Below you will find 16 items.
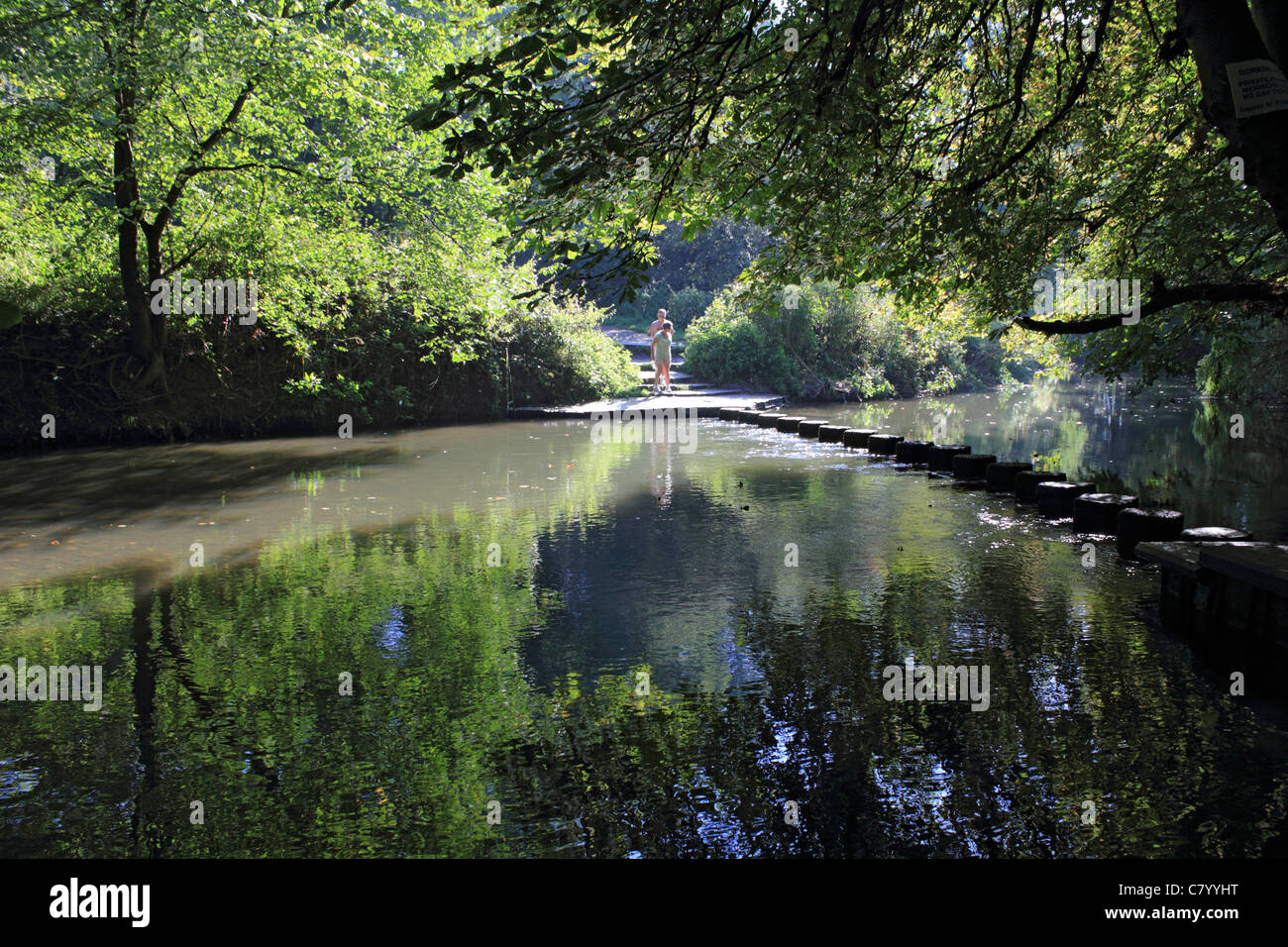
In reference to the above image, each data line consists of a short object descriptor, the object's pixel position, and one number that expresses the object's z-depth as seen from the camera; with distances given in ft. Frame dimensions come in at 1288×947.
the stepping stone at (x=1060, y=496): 35.83
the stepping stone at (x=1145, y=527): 28.17
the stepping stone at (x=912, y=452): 52.08
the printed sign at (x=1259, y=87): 18.22
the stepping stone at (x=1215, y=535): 24.31
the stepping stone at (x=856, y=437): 59.03
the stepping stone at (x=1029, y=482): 39.27
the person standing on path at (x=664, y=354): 95.96
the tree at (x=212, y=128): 54.49
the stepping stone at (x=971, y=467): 45.44
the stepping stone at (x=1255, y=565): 19.60
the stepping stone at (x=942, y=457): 48.60
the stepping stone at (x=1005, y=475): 41.81
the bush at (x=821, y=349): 110.83
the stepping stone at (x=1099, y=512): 32.55
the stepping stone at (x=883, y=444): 55.70
